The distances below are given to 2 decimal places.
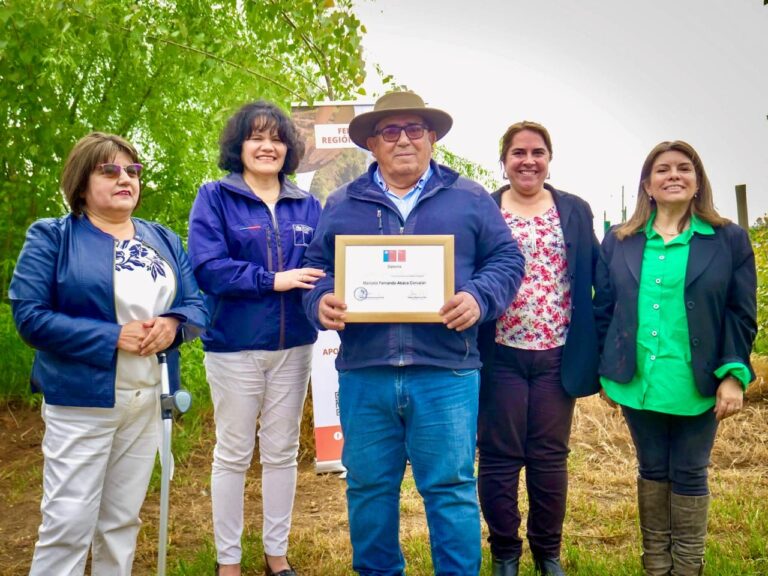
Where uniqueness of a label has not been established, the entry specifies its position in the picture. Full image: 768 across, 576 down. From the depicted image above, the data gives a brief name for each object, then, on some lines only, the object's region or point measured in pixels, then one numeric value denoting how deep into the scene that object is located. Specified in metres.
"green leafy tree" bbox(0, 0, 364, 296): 5.54
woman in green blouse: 3.34
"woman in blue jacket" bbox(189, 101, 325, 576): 3.60
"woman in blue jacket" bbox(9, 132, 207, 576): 2.93
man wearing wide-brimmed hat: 3.13
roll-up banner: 5.78
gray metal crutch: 3.01
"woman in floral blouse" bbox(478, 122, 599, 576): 3.63
